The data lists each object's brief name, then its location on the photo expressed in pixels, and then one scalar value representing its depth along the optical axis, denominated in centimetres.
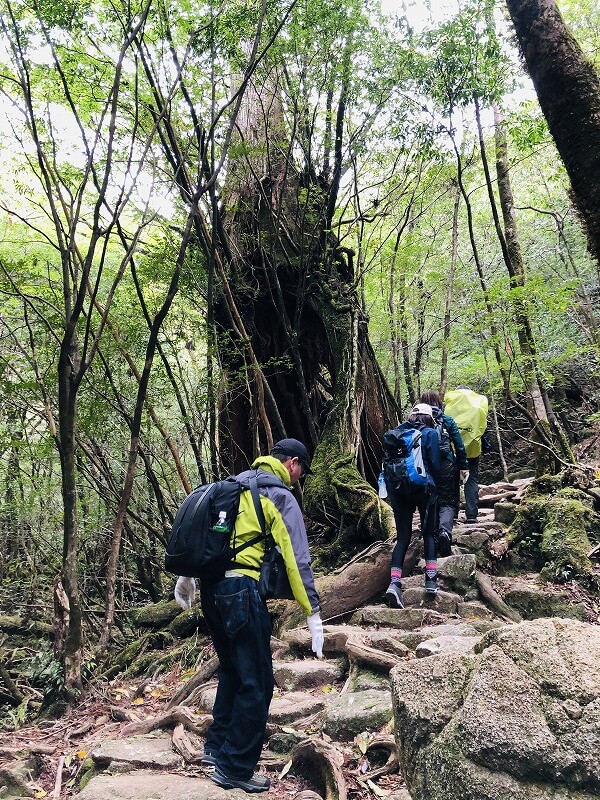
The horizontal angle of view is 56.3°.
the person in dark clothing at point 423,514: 551
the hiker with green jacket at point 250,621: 313
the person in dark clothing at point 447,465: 622
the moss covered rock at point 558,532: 610
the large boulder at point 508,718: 194
